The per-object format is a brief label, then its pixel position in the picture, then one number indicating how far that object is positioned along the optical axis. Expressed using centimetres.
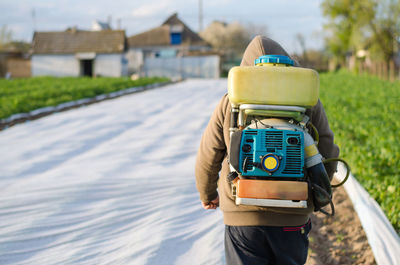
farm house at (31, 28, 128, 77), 3647
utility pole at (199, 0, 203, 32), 6531
